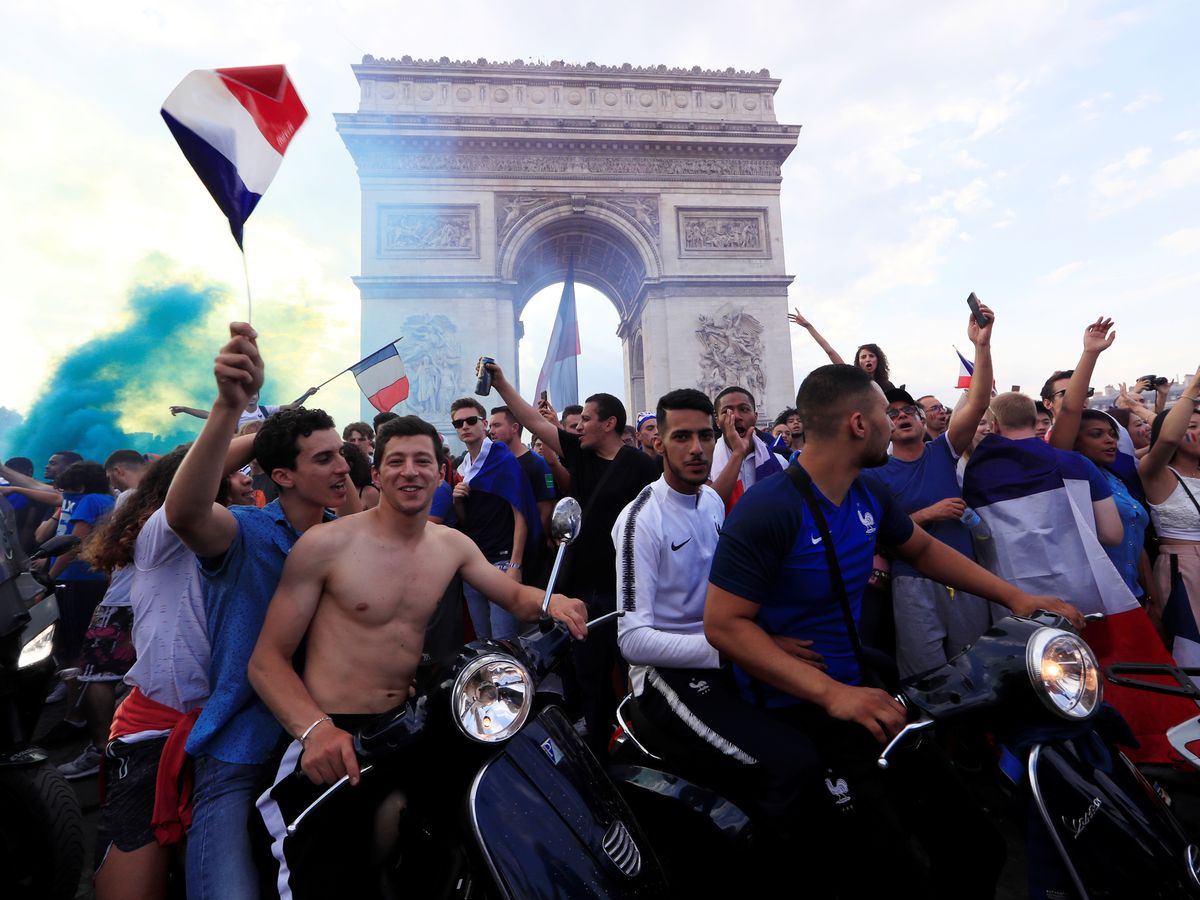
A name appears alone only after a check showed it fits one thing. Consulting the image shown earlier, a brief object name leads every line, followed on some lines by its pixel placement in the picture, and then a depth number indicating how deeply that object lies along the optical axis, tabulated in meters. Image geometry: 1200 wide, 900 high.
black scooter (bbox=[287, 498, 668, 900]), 1.29
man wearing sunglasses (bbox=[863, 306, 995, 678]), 3.28
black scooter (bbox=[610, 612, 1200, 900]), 1.36
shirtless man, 1.52
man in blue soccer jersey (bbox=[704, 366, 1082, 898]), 1.53
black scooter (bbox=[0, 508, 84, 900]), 2.30
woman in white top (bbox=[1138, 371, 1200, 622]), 3.53
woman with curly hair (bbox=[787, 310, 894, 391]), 4.92
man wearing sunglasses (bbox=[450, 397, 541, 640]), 4.44
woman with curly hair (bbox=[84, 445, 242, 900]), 1.78
